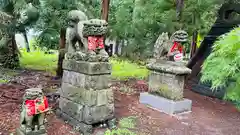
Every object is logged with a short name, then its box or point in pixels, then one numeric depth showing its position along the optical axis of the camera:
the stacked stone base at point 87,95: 4.43
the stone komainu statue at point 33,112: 3.66
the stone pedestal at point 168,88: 6.11
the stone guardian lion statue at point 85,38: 4.48
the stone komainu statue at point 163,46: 6.49
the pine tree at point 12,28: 9.00
